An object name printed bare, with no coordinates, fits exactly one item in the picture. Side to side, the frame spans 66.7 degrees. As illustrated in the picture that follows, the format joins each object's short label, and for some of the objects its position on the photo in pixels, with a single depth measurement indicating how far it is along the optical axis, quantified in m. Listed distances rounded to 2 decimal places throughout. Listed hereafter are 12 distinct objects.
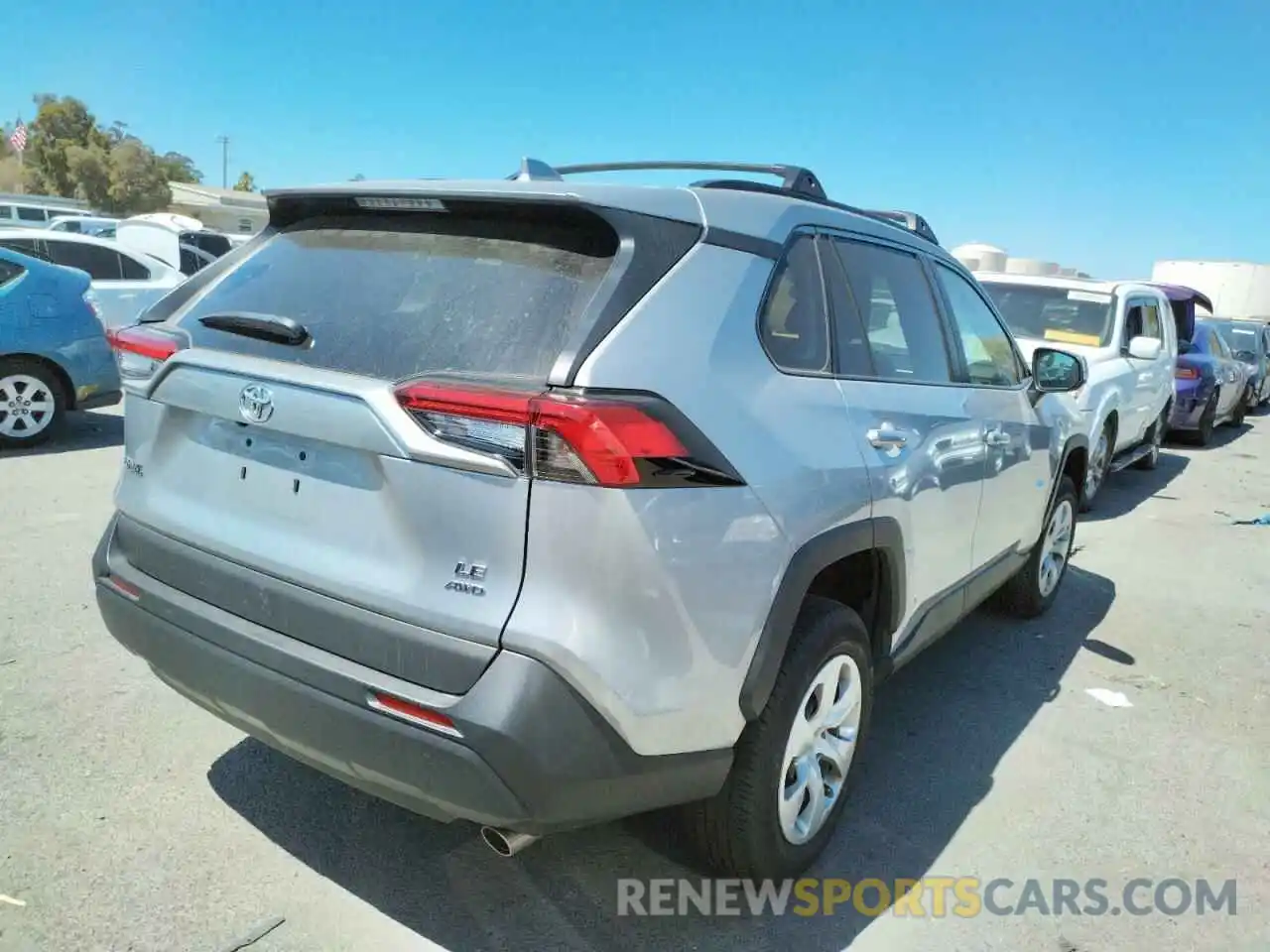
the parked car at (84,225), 19.75
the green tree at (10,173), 61.28
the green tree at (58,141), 55.16
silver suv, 1.98
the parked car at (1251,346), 16.25
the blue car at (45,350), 7.46
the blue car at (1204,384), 11.70
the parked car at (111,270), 9.67
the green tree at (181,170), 75.93
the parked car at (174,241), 16.64
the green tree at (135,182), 54.53
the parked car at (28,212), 27.98
